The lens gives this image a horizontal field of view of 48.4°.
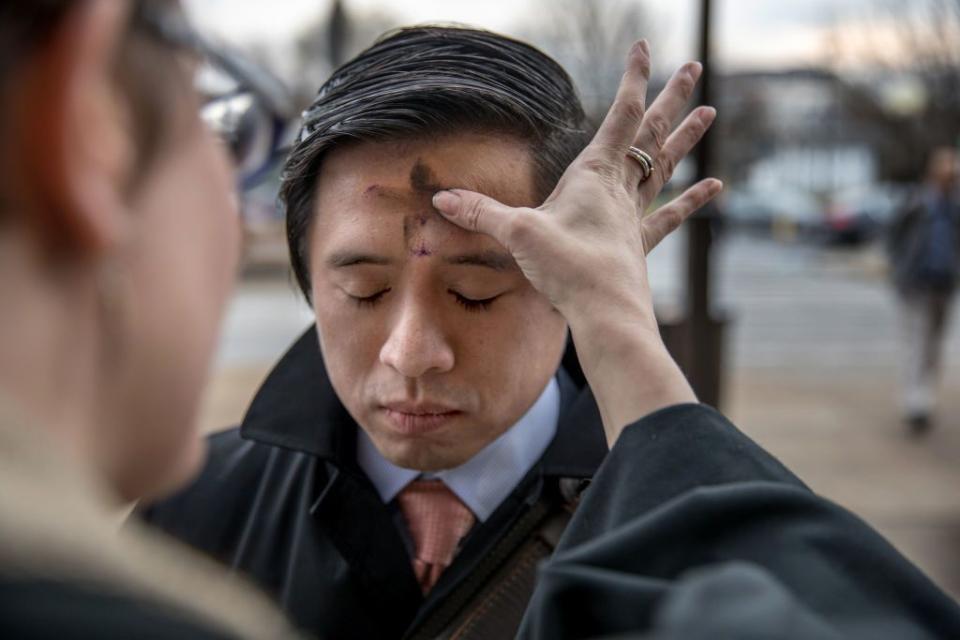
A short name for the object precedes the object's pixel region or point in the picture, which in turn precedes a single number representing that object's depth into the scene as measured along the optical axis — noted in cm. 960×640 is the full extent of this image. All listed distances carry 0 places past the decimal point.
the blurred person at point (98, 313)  67
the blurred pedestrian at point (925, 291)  762
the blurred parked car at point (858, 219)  2630
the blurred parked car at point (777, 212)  2972
